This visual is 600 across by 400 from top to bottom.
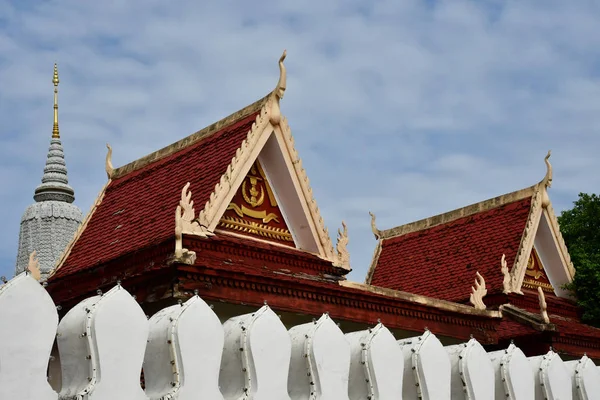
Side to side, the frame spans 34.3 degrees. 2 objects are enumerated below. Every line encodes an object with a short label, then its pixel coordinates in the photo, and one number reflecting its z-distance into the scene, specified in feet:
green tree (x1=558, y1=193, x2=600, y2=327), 67.31
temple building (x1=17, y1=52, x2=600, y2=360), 40.50
